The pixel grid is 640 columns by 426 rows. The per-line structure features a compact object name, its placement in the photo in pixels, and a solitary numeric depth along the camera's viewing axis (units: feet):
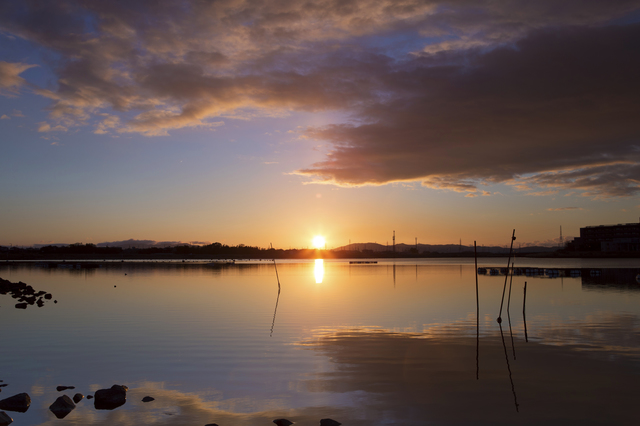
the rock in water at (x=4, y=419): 43.37
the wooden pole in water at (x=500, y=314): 110.93
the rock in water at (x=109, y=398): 49.34
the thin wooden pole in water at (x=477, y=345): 63.14
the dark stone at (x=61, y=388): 55.11
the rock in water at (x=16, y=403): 48.14
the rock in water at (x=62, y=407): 47.07
